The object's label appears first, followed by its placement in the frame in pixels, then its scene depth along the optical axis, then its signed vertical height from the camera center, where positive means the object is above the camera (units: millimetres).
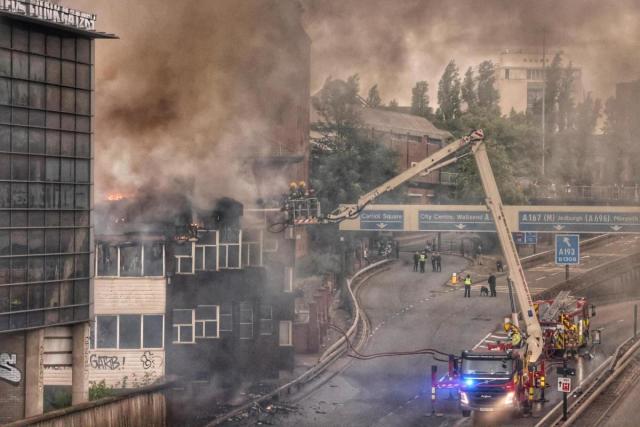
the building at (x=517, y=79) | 167000 +18893
